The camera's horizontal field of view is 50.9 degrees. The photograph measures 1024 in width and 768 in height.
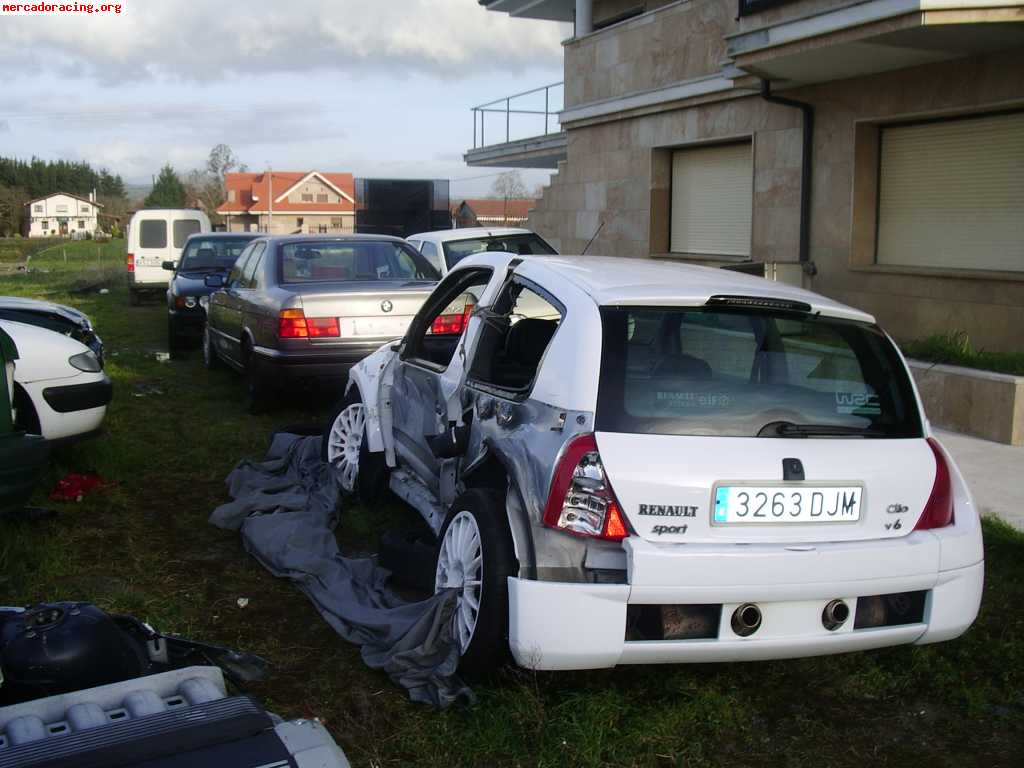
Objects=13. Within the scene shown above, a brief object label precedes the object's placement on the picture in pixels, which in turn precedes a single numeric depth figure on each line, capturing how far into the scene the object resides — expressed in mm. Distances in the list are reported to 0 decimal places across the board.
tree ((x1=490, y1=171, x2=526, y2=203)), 49250
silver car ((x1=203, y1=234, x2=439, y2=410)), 8781
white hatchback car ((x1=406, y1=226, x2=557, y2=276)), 14055
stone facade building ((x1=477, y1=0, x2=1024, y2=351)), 11047
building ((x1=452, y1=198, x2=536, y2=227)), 38125
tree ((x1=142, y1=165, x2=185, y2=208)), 86000
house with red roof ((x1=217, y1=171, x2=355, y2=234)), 103688
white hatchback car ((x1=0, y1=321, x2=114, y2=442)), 6539
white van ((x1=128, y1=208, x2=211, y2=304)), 23953
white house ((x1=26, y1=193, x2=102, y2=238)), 107812
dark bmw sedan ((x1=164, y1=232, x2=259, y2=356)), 14625
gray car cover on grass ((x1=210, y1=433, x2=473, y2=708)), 4039
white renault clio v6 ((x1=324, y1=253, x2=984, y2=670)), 3559
